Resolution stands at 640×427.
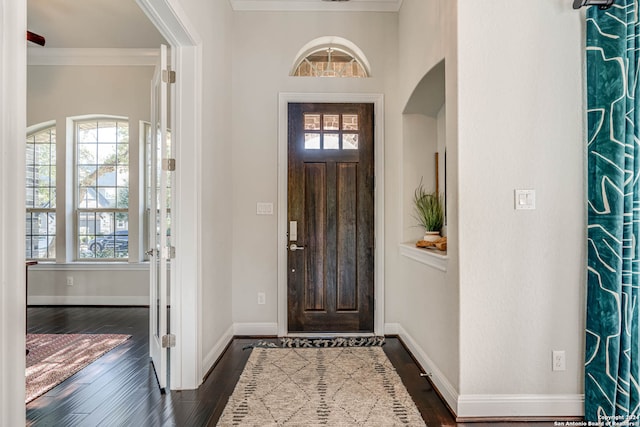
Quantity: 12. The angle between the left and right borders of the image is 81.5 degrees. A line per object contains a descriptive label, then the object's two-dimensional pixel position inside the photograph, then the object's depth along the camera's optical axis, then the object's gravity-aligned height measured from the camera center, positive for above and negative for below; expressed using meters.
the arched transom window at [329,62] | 3.83 +1.59
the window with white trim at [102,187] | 5.01 +0.38
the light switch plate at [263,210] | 3.64 +0.06
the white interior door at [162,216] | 2.51 -0.01
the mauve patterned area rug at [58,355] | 2.62 -1.18
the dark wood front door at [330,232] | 3.63 -0.17
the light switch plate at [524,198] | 2.15 +0.10
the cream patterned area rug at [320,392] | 2.10 -1.15
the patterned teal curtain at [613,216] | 1.90 +0.00
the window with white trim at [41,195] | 5.04 +0.27
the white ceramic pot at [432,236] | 2.93 -0.17
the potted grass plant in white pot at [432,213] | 2.99 +0.02
